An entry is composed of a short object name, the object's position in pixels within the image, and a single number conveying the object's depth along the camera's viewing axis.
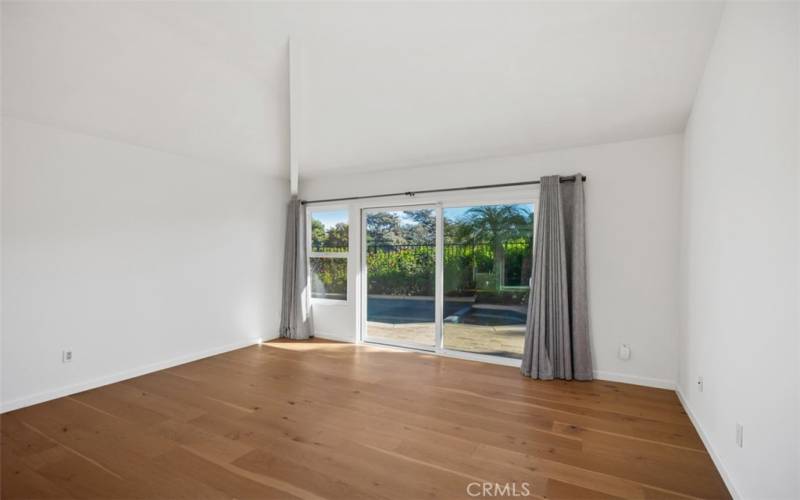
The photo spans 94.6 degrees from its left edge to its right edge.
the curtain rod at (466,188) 3.74
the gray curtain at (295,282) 5.31
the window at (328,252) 5.37
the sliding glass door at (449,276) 4.21
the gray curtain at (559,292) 3.67
